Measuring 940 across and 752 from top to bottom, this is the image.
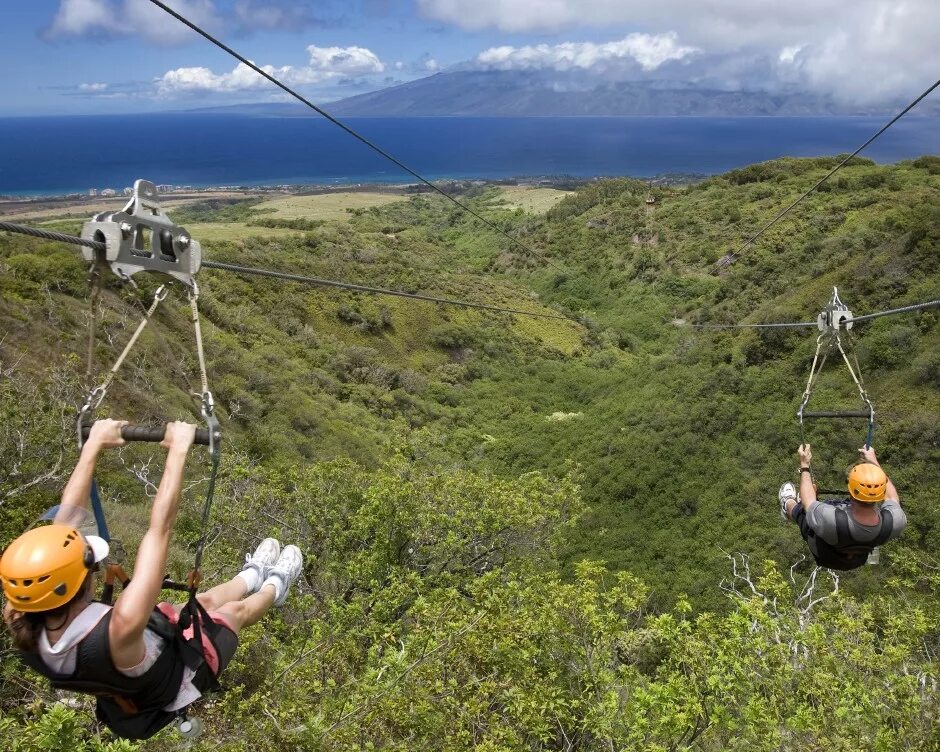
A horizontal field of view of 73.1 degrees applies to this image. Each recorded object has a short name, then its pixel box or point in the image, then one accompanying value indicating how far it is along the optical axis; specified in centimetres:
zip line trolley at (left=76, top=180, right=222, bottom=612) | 332
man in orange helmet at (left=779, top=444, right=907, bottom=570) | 582
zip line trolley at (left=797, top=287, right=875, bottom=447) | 649
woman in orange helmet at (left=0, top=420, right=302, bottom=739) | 280
